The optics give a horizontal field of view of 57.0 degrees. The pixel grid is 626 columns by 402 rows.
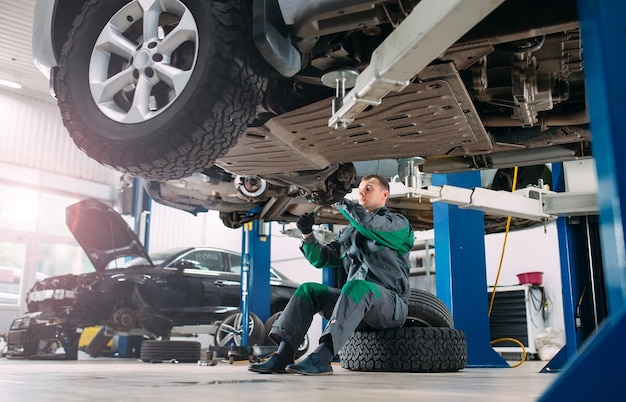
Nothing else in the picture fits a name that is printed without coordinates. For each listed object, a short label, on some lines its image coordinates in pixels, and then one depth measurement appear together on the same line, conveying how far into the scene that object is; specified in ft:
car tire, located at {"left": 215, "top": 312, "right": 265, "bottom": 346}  17.57
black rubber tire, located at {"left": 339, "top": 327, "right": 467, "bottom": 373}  10.18
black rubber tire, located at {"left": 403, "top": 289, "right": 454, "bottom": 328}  11.27
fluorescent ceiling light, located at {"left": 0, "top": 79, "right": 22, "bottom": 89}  36.92
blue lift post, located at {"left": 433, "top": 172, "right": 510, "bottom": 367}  13.83
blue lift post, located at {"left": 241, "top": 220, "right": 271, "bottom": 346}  18.07
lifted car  5.90
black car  19.26
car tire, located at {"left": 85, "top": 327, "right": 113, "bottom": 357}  28.02
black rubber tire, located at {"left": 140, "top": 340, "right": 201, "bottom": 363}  17.11
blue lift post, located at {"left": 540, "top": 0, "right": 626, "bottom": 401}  2.96
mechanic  8.60
